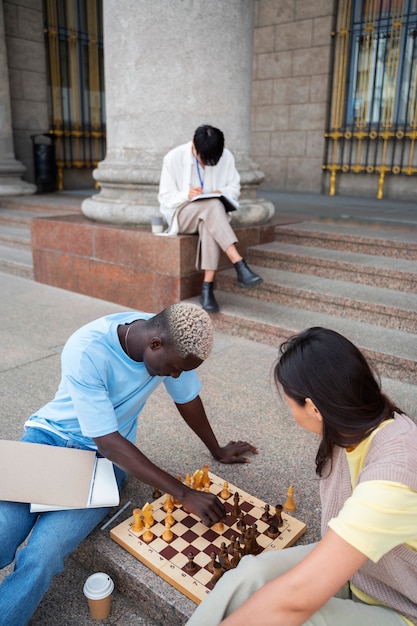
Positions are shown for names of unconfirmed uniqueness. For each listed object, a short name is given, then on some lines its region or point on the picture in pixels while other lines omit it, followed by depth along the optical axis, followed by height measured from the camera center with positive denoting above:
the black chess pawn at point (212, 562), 1.88 -1.36
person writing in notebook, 4.79 -0.40
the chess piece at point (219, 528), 2.10 -1.37
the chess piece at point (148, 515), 2.13 -1.35
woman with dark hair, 1.27 -0.84
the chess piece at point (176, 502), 2.24 -1.37
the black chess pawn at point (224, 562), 1.85 -1.32
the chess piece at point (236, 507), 2.18 -1.34
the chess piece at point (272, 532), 2.10 -1.39
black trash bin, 10.89 -0.31
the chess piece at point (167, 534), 2.08 -1.38
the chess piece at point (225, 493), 2.33 -1.38
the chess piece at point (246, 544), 1.94 -1.32
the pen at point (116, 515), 2.30 -1.50
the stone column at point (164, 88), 5.18 +0.58
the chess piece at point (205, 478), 2.37 -1.34
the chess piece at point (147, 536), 2.10 -1.40
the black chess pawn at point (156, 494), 2.39 -1.43
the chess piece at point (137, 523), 2.14 -1.38
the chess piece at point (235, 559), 1.87 -1.32
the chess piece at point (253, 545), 1.95 -1.33
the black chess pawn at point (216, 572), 1.83 -1.33
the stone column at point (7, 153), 9.70 -0.12
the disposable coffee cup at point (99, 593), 1.96 -1.51
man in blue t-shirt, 1.89 -1.00
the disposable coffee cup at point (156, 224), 5.14 -0.67
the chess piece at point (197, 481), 2.34 -1.34
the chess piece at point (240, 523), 2.04 -1.34
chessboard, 1.91 -1.40
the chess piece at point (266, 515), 2.19 -1.38
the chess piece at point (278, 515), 2.18 -1.37
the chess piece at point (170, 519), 2.11 -1.35
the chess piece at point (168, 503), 2.19 -1.35
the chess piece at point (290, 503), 2.42 -1.47
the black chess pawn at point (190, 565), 1.93 -1.39
